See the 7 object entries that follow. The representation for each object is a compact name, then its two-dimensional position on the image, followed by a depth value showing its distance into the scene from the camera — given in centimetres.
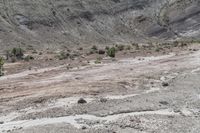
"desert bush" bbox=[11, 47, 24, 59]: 5818
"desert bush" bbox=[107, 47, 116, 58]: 5767
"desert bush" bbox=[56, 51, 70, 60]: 5588
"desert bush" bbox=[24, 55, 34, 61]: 5546
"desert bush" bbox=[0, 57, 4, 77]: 4388
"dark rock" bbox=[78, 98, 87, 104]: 2732
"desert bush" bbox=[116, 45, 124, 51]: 6699
